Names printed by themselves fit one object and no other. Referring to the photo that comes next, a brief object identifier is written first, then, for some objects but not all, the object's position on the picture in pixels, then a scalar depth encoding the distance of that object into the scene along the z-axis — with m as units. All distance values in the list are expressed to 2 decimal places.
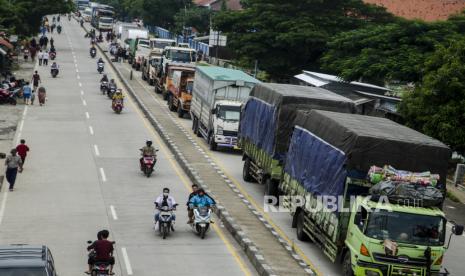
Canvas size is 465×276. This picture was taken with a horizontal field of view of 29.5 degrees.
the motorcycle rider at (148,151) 31.45
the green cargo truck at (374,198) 18.08
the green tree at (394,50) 42.53
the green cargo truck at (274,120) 27.03
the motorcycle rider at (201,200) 23.22
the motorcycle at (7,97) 48.69
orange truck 48.03
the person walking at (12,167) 27.30
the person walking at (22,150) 30.34
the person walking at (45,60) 74.07
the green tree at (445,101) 29.47
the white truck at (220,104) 37.56
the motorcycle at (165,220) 22.55
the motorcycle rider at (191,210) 23.55
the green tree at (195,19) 105.62
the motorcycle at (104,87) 57.34
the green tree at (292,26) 60.69
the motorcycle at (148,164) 31.27
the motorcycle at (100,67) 69.75
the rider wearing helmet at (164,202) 22.81
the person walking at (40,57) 74.44
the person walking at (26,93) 49.34
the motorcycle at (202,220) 22.81
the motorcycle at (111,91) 54.09
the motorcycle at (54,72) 64.31
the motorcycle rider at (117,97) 48.41
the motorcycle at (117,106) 48.22
